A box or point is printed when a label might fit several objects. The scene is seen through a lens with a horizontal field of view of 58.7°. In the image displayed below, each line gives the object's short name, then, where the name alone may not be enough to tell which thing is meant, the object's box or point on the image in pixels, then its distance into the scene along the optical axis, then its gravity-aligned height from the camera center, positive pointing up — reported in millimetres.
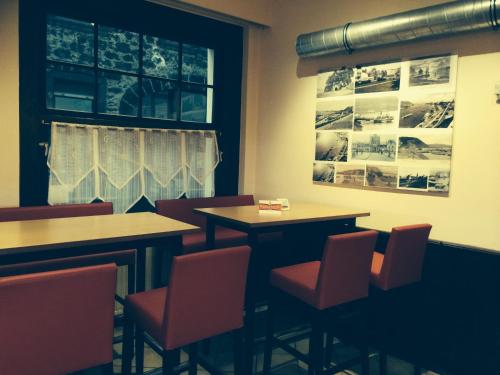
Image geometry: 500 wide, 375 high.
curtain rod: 2994 +177
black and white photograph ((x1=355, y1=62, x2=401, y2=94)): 2953 +563
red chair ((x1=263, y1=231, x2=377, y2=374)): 2066 -608
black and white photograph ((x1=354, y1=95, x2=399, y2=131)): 2970 +330
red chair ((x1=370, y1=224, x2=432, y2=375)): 2250 -524
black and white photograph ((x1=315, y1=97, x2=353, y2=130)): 3244 +334
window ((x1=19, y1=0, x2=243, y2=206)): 2934 +579
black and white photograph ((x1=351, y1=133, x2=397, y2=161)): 2988 +92
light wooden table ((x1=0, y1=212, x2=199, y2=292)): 1774 -376
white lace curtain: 3051 -91
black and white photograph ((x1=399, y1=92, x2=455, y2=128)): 2703 +322
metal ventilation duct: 2408 +826
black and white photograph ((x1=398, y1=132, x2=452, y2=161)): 2719 +95
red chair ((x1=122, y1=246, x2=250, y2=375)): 1695 -610
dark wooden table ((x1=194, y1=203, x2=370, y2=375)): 2418 -368
